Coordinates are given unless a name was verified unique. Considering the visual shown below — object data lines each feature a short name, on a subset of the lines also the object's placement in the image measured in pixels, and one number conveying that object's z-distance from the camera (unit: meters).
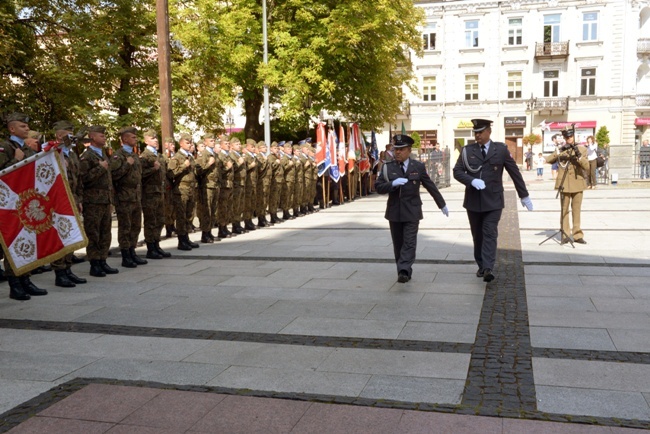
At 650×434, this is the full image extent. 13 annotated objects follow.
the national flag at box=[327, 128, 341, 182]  19.98
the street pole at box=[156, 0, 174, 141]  12.61
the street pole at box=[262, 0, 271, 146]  20.51
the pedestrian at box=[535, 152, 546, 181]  32.00
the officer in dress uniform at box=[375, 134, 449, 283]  7.91
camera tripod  10.68
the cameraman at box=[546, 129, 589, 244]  10.70
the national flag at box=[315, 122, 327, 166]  19.33
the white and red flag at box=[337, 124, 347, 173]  21.16
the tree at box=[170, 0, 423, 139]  21.55
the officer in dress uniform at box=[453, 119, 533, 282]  7.87
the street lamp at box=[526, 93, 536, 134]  45.71
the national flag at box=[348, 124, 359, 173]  22.41
